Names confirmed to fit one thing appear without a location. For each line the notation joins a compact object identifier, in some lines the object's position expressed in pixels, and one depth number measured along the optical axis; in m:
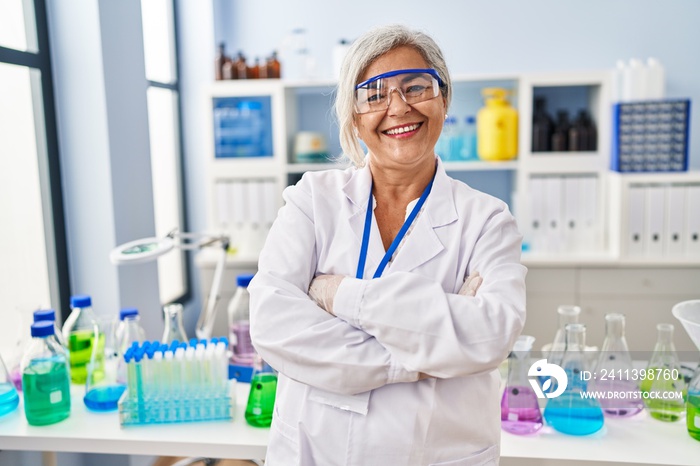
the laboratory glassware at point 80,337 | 1.77
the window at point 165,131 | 3.36
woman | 1.11
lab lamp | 1.72
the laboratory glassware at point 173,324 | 1.75
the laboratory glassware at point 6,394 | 1.58
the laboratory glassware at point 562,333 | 1.45
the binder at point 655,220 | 2.99
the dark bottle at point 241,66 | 3.32
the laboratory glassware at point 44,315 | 1.55
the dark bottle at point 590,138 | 3.14
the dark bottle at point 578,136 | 3.14
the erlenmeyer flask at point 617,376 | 1.46
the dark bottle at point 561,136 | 3.17
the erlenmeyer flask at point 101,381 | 1.60
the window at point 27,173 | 2.13
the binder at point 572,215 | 3.13
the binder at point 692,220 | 2.97
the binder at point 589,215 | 3.12
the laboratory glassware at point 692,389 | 1.32
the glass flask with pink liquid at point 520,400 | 1.42
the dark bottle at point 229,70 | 3.31
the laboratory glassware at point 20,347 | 1.73
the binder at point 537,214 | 3.14
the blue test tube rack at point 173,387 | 1.51
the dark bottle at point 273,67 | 3.33
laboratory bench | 1.33
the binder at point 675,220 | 2.98
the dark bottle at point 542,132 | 3.18
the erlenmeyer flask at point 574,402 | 1.39
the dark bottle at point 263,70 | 3.34
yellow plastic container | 3.15
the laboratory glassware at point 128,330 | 1.68
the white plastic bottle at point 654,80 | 3.02
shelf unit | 3.05
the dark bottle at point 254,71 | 3.35
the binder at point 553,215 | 3.13
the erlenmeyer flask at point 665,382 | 1.45
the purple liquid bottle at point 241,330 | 1.82
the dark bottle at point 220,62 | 3.32
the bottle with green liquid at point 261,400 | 1.49
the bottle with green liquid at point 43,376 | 1.51
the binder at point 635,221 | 3.00
